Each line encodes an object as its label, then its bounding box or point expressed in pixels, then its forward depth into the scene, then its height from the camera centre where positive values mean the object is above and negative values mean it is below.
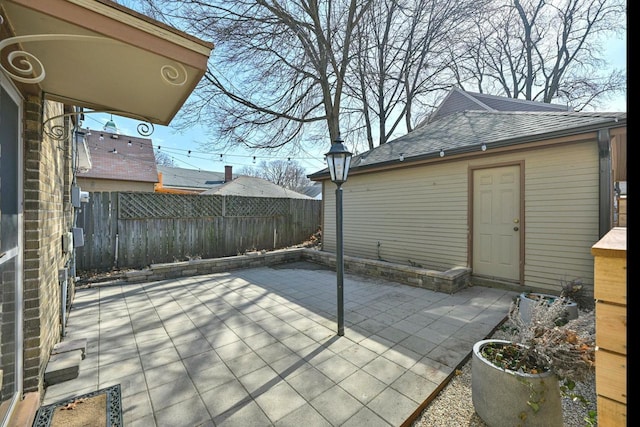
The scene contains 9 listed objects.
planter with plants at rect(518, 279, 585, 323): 3.16 -1.12
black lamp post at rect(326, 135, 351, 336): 3.18 +0.43
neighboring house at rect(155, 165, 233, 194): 19.91 +2.71
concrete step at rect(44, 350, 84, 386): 2.23 -1.29
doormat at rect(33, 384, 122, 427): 1.83 -1.41
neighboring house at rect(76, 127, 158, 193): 12.38 +2.41
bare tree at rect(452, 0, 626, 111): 12.12 +7.75
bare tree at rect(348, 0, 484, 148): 10.12 +6.60
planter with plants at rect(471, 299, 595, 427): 1.69 -1.08
